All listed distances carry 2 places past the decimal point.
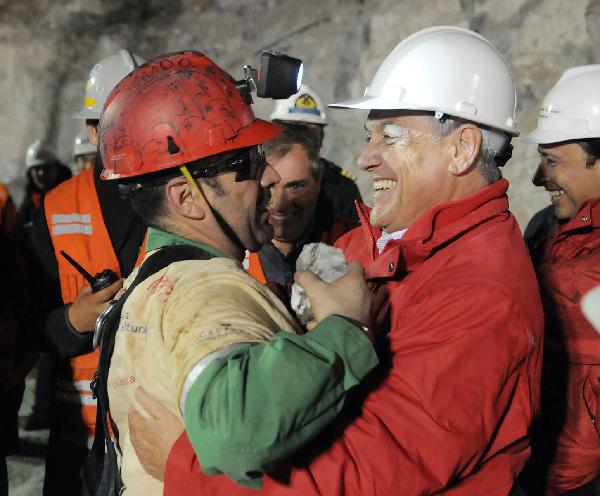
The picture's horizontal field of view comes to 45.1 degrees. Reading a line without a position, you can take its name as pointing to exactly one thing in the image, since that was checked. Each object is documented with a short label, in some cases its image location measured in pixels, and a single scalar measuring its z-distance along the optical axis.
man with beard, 1.40
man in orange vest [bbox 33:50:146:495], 3.50
